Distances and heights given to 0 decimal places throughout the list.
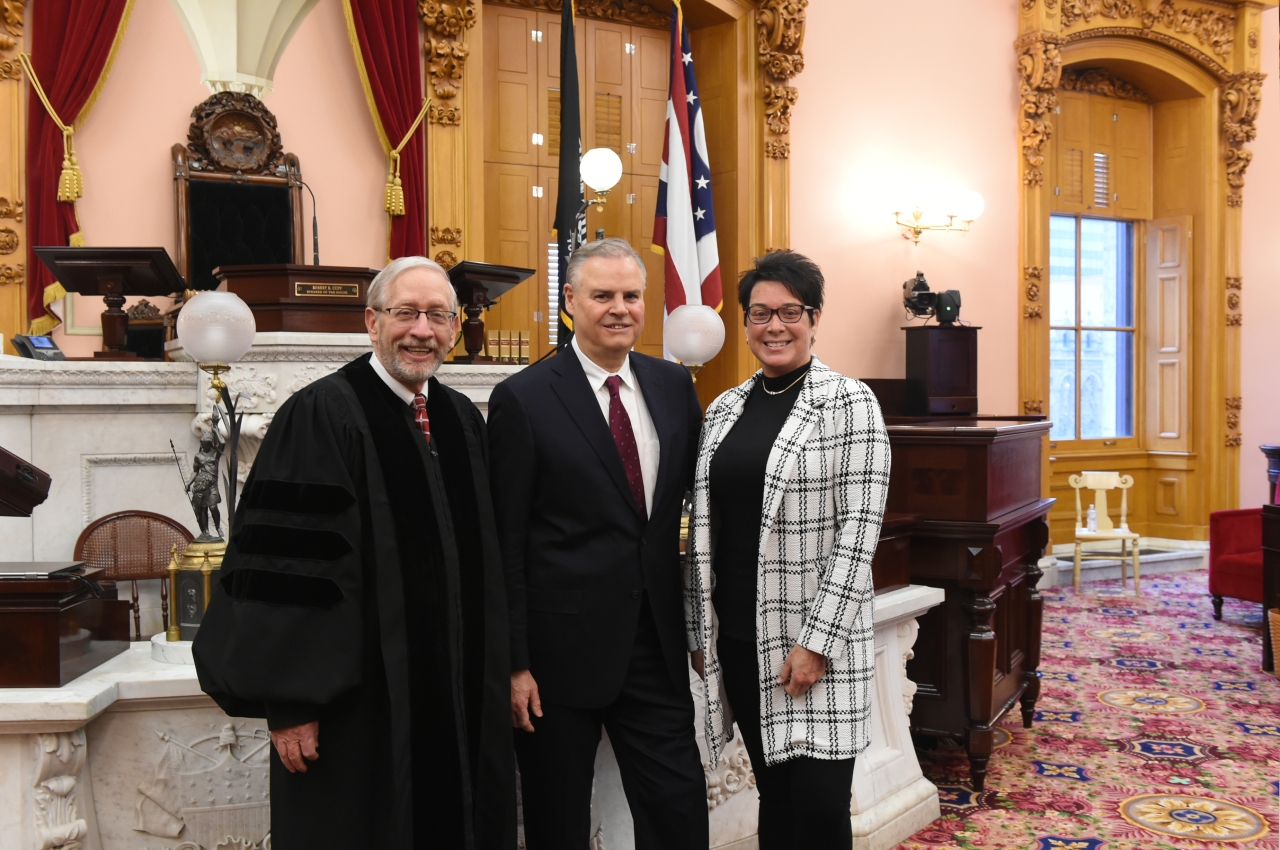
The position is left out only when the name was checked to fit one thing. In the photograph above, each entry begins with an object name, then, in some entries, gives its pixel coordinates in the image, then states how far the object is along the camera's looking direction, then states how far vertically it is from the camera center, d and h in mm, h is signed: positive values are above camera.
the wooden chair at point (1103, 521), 8141 -1059
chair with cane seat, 3568 -492
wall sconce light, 8180 +1484
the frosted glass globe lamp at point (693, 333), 3391 +220
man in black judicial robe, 2018 -426
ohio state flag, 6430 +1255
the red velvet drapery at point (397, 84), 6246 +1980
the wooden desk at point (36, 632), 2457 -550
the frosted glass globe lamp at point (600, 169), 5141 +1180
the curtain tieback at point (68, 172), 5547 +1288
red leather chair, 6746 -1092
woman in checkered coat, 2205 -372
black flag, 5629 +1311
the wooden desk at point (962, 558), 3945 -644
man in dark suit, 2240 -408
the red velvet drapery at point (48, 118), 5551 +1599
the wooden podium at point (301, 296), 4043 +433
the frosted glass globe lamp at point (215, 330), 2779 +206
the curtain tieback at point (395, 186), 6273 +1342
